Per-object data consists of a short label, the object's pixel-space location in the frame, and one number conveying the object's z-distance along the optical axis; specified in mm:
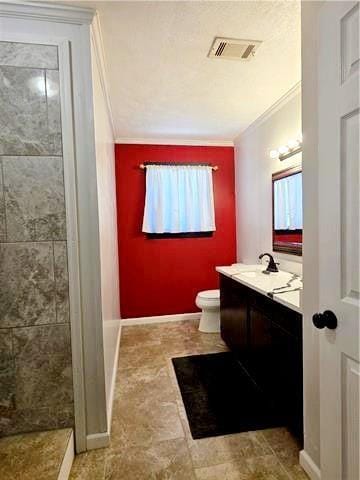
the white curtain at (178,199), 3549
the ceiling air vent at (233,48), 1745
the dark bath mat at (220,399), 1760
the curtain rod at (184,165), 3559
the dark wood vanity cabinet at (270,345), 1567
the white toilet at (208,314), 3236
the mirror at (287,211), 2461
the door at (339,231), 895
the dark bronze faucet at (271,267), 2668
